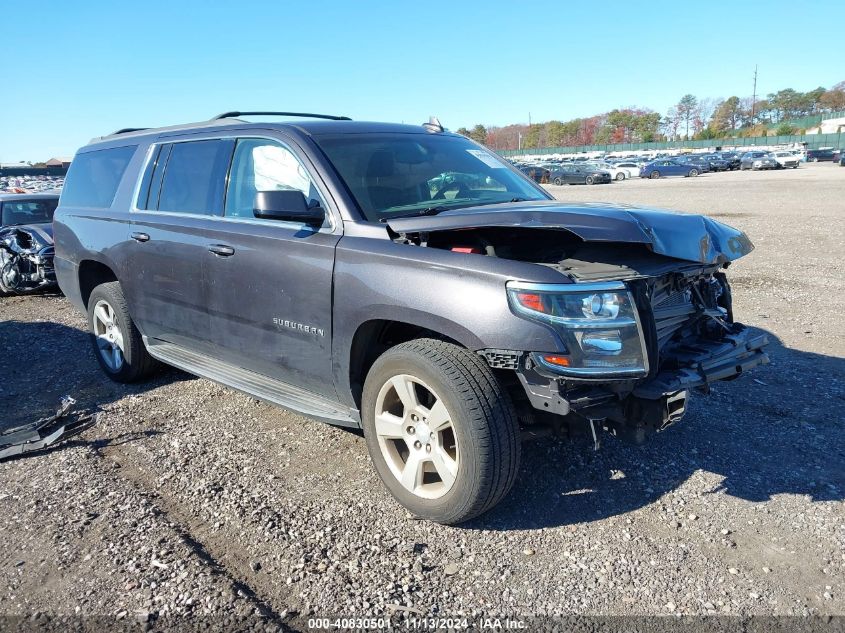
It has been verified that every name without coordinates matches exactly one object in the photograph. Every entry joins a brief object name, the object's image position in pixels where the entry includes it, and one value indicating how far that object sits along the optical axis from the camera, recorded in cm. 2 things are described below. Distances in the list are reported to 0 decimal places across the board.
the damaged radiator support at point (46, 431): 423
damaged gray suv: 293
